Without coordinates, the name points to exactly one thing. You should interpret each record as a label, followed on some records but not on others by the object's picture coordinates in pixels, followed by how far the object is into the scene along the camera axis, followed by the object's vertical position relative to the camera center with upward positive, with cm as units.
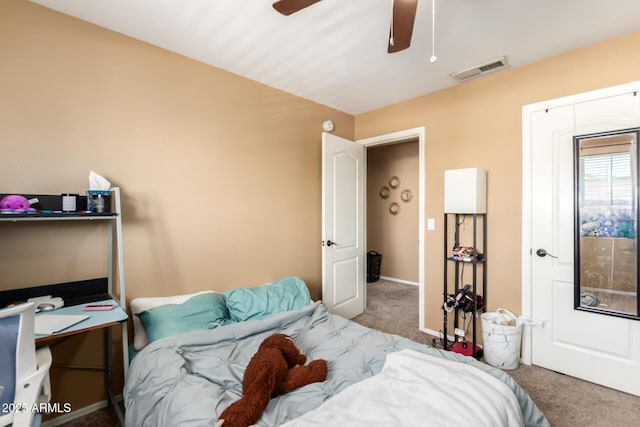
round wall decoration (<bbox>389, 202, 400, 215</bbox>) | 546 +8
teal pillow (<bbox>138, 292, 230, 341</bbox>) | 189 -71
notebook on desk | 137 -55
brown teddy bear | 115 -78
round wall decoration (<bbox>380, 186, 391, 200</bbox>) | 559 +39
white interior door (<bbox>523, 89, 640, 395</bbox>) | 213 -45
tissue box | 177 +10
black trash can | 552 -101
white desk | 141 -57
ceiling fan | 131 +93
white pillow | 198 -67
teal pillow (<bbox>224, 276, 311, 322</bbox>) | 222 -71
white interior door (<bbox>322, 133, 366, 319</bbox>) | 317 -16
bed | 116 -81
